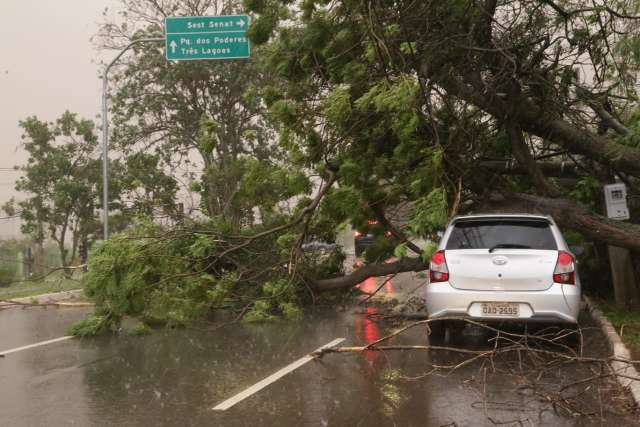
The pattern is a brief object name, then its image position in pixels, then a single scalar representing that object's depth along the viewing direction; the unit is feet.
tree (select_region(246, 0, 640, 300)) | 33.73
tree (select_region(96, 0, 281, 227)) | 82.94
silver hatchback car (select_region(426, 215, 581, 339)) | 27.14
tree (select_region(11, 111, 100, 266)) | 89.40
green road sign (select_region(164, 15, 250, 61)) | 56.90
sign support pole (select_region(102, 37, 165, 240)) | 62.64
